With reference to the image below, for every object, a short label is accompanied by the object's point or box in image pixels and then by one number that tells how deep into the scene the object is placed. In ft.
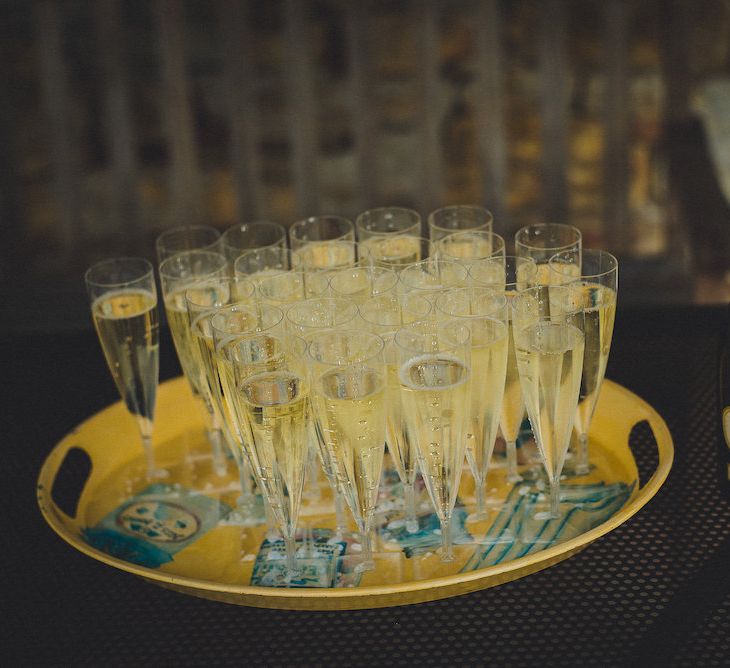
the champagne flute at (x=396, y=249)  4.21
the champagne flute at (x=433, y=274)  3.95
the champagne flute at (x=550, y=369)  3.58
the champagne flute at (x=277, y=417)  3.34
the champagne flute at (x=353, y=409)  3.26
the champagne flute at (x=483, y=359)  3.50
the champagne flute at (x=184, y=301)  4.18
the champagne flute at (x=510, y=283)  3.89
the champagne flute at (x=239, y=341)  3.46
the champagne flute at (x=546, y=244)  3.99
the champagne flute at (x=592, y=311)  3.75
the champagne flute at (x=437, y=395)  3.28
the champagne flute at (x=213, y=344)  3.86
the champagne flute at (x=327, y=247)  4.34
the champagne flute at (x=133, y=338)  4.23
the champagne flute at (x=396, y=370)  3.49
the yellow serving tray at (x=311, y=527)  3.38
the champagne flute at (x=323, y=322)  3.52
